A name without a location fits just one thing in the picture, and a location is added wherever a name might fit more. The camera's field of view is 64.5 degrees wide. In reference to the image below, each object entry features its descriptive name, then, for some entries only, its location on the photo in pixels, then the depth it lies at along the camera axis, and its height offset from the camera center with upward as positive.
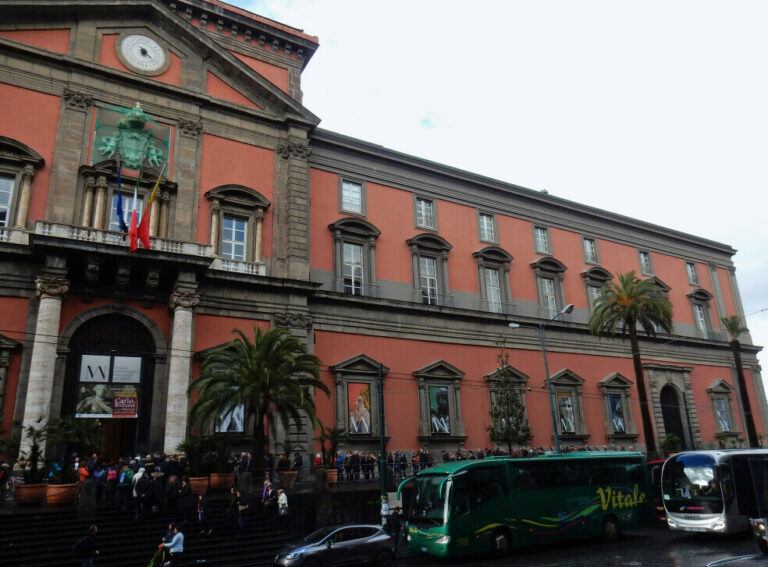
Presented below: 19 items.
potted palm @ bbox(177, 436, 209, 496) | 19.72 +0.49
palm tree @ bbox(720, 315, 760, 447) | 40.78 +5.68
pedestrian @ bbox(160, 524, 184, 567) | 14.14 -1.54
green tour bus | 16.09 -1.06
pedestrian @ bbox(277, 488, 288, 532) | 18.28 -1.05
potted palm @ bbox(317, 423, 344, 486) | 22.48 +0.64
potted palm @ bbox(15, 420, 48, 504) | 17.38 +0.37
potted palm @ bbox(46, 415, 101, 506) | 17.56 +1.13
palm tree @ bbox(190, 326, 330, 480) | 20.31 +3.00
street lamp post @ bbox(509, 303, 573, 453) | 26.30 +4.54
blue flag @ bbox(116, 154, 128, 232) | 22.45 +9.64
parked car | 14.84 -1.88
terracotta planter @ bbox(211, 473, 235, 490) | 20.31 -0.17
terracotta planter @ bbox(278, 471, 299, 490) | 21.39 -0.19
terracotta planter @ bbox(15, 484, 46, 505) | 17.31 -0.28
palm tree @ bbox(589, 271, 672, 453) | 32.66 +7.81
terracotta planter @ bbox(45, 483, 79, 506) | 17.53 -0.30
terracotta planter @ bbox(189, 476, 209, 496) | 19.56 -0.22
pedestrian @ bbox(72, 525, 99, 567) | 13.64 -1.45
